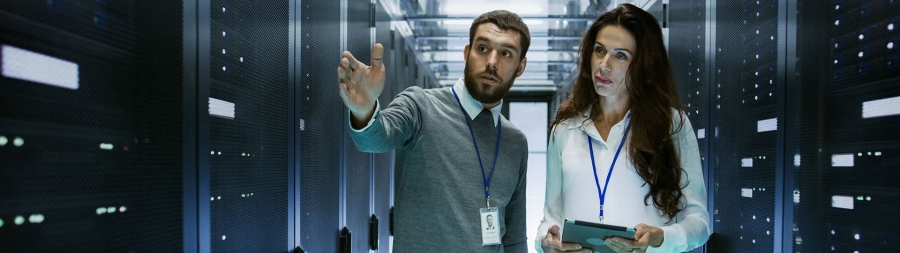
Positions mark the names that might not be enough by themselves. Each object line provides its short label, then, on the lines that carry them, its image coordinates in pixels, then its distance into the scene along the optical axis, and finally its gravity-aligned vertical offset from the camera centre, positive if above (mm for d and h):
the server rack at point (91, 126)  608 -10
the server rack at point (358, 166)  2426 -231
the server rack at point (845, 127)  1096 -9
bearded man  1561 -90
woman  1340 -76
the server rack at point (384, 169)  3234 -320
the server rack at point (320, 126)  1748 -23
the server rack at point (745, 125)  1706 -8
